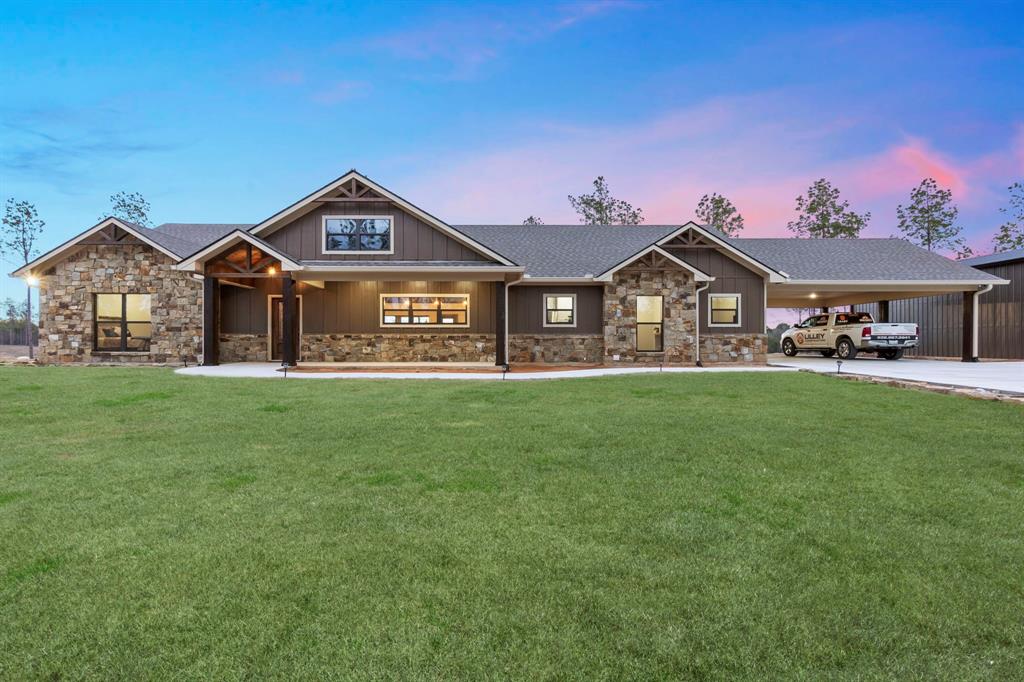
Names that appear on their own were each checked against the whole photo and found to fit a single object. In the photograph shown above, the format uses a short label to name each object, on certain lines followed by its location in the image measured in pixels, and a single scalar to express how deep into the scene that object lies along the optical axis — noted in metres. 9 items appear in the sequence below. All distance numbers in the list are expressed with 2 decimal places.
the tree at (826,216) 40.50
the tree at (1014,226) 37.31
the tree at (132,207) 36.28
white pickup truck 19.59
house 16.22
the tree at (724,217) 42.00
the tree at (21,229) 28.61
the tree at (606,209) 42.78
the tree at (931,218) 38.50
